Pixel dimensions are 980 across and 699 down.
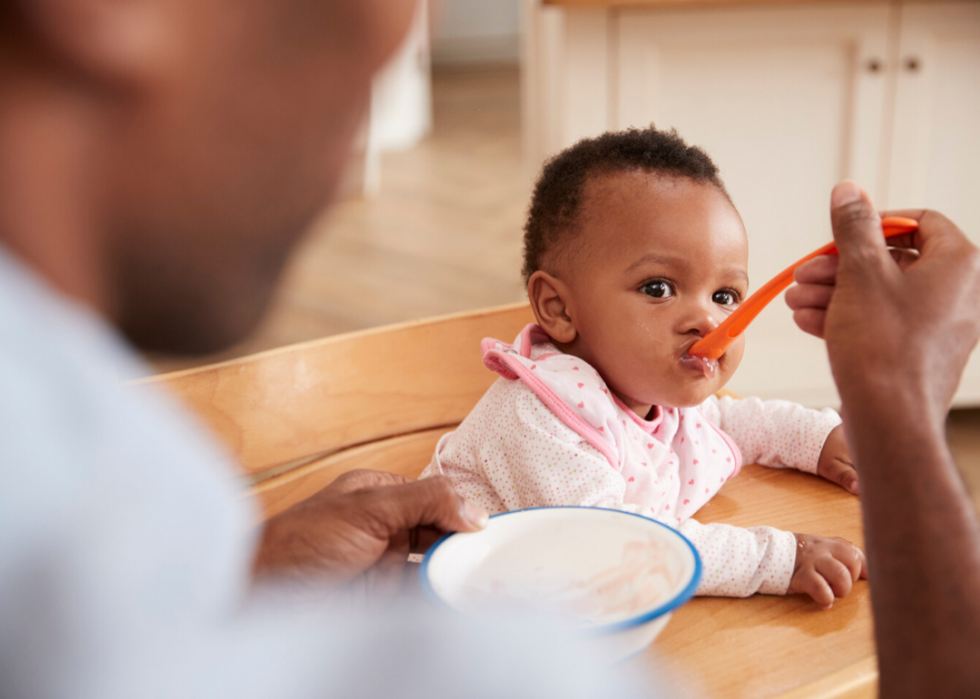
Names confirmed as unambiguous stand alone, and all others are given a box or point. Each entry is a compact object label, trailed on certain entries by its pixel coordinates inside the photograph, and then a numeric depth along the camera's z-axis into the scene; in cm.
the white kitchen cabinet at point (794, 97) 183
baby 75
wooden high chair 67
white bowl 54
